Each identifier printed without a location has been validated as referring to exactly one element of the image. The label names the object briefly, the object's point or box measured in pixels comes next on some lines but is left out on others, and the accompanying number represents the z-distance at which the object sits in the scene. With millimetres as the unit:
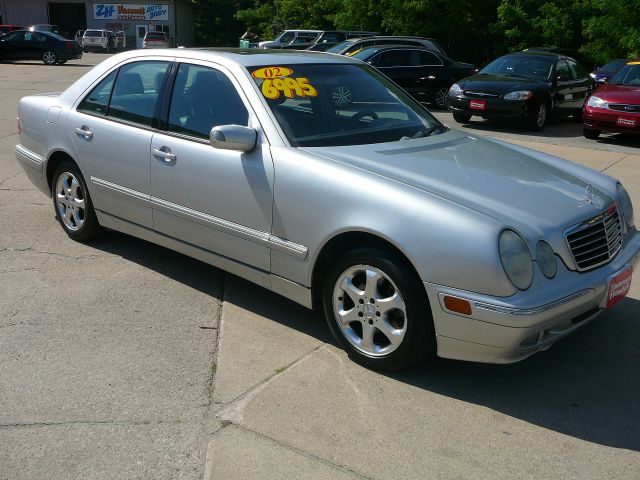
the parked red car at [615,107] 11766
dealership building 52812
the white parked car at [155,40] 44188
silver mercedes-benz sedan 3449
